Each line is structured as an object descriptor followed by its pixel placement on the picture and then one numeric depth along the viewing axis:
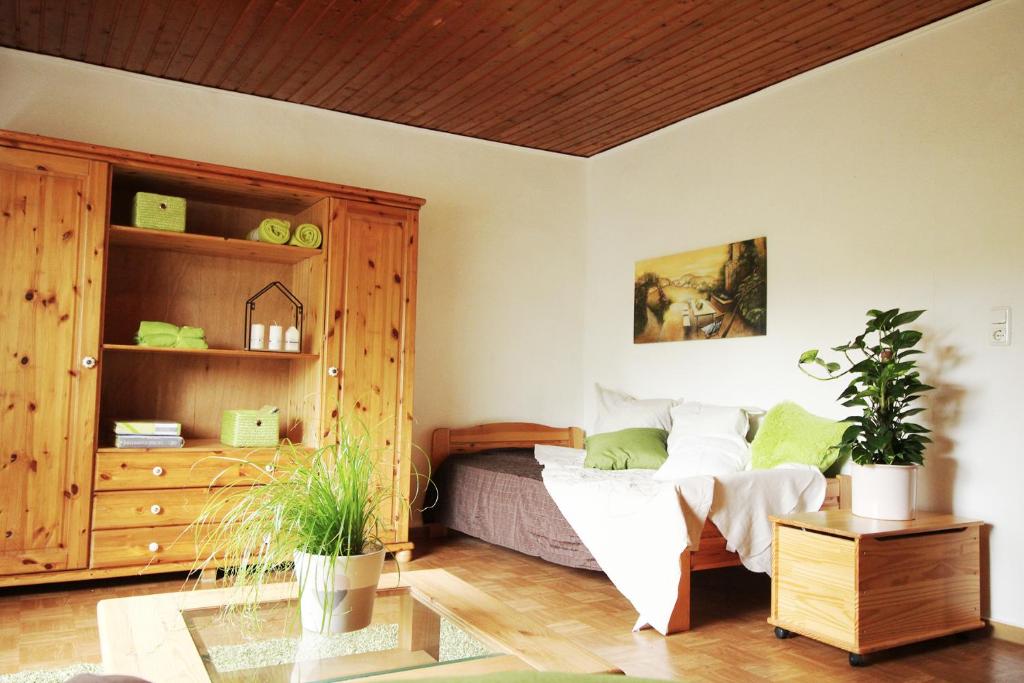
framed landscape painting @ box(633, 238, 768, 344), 4.32
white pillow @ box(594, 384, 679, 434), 4.62
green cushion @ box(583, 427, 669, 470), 4.25
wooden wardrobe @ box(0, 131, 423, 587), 3.47
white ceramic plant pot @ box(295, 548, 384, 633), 1.78
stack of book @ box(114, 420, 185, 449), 3.70
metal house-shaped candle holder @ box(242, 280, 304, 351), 4.40
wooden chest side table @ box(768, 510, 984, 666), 2.83
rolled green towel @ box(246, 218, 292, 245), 4.06
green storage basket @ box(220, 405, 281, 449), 3.99
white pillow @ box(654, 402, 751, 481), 3.82
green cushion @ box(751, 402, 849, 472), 3.57
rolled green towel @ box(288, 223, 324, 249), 4.12
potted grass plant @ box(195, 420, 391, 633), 1.78
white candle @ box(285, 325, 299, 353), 4.18
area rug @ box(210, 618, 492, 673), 1.65
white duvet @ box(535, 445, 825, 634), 3.12
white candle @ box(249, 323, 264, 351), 4.14
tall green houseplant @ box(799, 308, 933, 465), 3.13
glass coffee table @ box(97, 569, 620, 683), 1.61
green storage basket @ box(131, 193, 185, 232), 3.79
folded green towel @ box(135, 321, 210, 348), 3.82
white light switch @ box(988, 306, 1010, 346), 3.22
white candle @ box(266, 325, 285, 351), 4.15
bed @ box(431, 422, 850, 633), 3.33
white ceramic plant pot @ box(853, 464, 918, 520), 3.08
